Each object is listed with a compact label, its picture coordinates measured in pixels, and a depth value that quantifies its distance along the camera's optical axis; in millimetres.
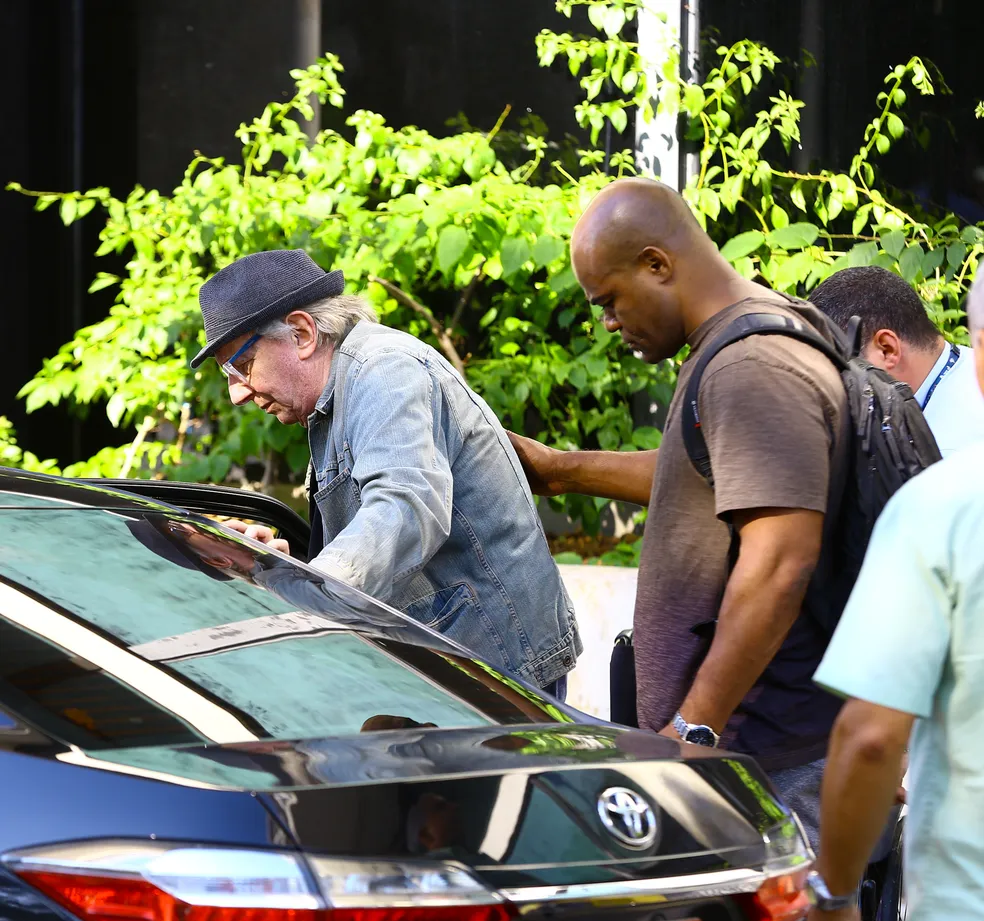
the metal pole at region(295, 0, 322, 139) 15211
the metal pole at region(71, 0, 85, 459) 16687
